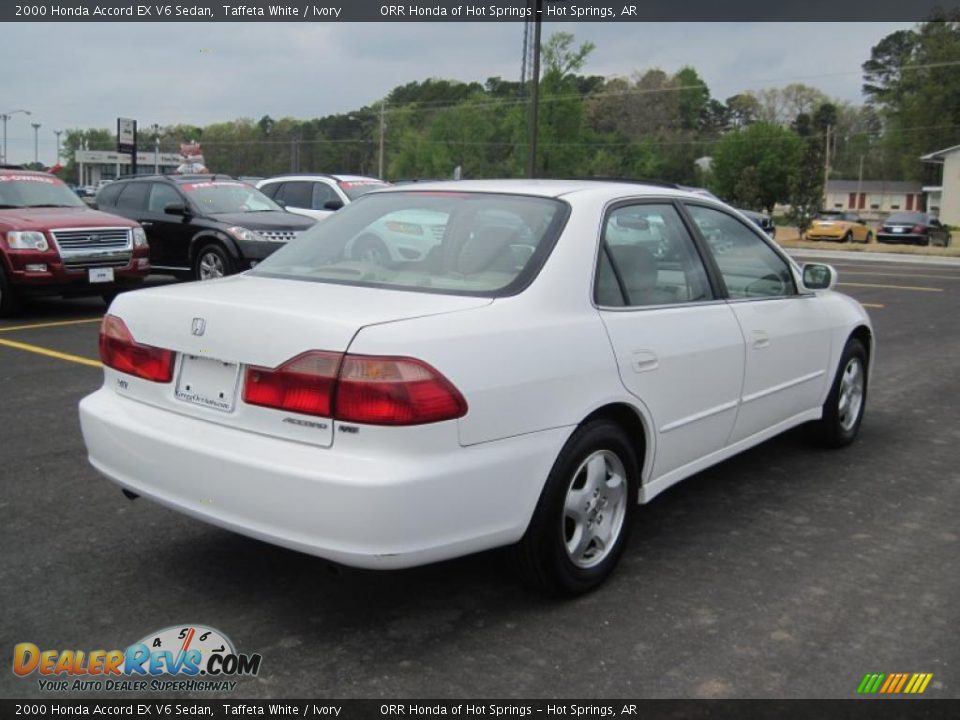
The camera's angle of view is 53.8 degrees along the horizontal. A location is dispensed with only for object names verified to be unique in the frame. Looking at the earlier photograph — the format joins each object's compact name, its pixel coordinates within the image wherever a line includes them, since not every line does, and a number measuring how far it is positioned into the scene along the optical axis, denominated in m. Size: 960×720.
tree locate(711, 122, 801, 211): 64.88
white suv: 15.81
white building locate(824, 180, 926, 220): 92.69
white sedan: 2.97
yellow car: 37.06
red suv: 10.52
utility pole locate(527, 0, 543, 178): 23.86
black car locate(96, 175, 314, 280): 12.37
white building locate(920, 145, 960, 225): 64.50
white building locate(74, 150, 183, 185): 97.81
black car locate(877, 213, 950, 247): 35.69
